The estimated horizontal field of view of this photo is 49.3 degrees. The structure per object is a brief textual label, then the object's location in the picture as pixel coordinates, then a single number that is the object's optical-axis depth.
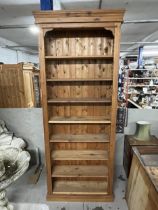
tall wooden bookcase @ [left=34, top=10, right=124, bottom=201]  1.99
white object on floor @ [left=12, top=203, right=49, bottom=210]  1.55
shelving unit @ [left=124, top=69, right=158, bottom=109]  5.17
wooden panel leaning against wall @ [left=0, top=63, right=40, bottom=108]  2.80
